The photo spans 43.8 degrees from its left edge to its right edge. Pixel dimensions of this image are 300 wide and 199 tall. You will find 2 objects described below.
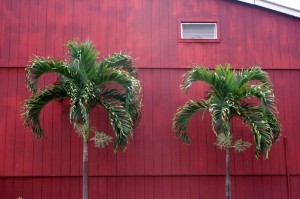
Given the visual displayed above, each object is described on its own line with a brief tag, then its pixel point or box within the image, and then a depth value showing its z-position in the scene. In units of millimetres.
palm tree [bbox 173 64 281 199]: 6672
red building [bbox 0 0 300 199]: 7727
